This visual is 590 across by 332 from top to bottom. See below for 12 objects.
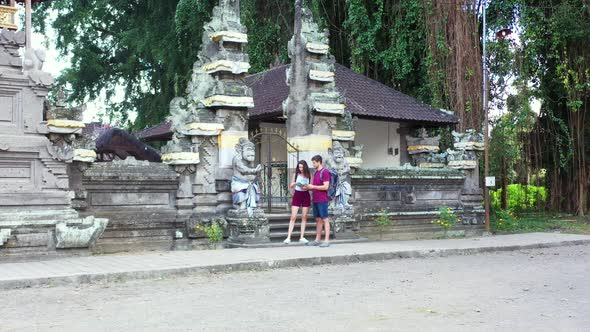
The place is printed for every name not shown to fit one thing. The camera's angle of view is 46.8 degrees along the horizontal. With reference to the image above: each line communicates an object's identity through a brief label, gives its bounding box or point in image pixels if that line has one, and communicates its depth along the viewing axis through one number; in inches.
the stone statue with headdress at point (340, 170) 567.2
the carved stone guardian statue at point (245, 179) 521.7
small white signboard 649.6
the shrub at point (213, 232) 521.7
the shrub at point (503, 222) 732.7
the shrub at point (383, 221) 610.2
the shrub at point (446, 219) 655.8
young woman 523.2
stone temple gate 438.3
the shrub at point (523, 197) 1002.7
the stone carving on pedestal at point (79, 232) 436.1
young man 514.9
